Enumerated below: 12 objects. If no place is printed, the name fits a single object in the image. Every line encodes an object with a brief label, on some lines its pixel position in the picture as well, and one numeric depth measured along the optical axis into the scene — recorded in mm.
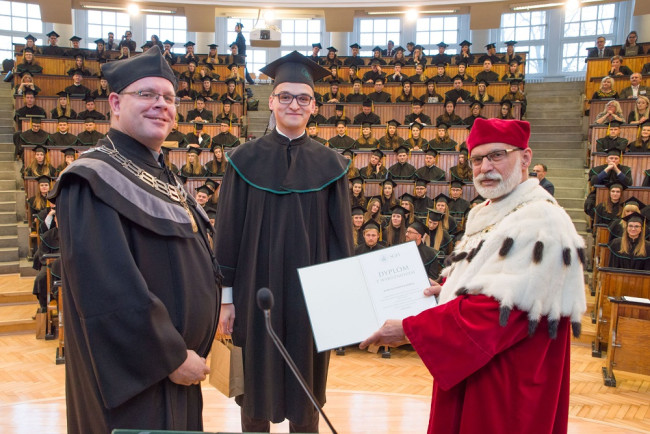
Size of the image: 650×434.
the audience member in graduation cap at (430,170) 9992
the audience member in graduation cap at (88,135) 10330
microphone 1442
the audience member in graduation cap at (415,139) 10999
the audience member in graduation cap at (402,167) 9992
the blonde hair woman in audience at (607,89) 11309
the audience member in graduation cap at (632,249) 6445
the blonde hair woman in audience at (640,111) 9789
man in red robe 1642
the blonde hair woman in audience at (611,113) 9953
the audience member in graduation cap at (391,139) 11125
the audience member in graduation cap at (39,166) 9094
